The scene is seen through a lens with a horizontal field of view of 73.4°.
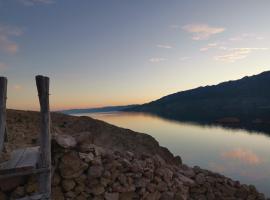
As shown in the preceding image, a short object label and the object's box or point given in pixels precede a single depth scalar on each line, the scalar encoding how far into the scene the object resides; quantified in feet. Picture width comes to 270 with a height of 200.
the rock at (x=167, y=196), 26.72
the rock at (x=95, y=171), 22.44
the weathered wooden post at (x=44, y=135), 17.47
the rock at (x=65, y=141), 21.85
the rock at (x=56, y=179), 21.27
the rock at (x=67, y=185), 21.42
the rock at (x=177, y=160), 41.13
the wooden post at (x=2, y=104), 17.45
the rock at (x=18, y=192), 18.71
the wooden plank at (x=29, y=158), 17.46
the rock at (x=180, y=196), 27.39
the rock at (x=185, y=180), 29.83
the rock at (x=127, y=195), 24.04
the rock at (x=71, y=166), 21.46
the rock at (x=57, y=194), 21.06
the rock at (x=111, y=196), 23.03
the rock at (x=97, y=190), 22.38
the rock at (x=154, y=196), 25.67
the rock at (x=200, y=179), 30.88
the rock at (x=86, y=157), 22.44
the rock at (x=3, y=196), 18.31
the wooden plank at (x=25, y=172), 16.36
